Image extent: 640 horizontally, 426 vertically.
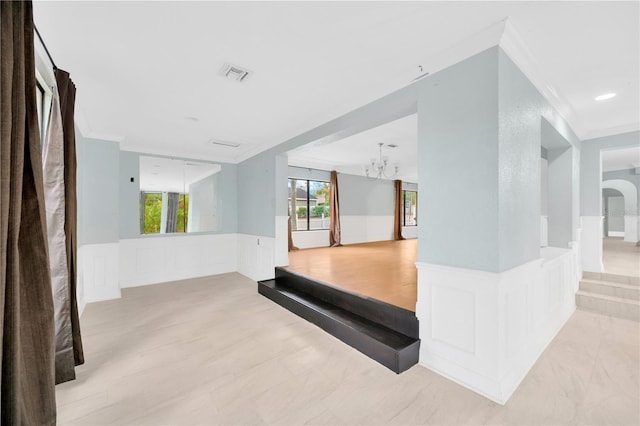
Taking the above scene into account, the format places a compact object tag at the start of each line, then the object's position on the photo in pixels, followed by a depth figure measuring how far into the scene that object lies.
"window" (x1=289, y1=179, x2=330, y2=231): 7.48
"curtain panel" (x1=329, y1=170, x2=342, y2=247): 7.68
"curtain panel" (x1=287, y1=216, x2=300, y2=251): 6.96
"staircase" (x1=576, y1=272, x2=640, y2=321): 3.27
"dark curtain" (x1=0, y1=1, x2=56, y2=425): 1.13
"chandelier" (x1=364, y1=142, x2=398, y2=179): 5.75
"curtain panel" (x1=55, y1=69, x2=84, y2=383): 2.17
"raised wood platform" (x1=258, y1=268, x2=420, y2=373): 2.28
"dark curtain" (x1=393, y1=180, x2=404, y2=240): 9.52
